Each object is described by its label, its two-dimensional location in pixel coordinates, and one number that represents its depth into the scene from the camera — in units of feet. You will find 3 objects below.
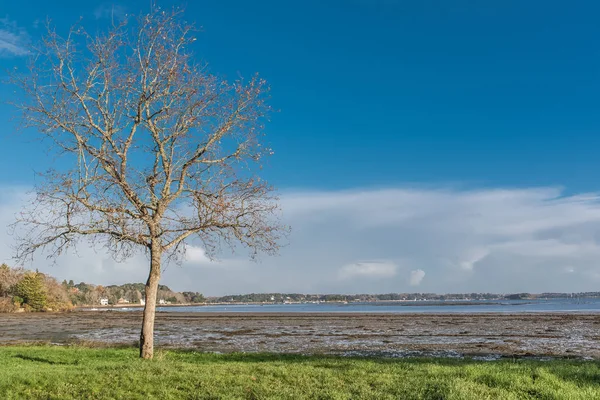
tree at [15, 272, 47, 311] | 407.03
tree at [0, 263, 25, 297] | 401.23
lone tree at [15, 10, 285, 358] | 60.29
